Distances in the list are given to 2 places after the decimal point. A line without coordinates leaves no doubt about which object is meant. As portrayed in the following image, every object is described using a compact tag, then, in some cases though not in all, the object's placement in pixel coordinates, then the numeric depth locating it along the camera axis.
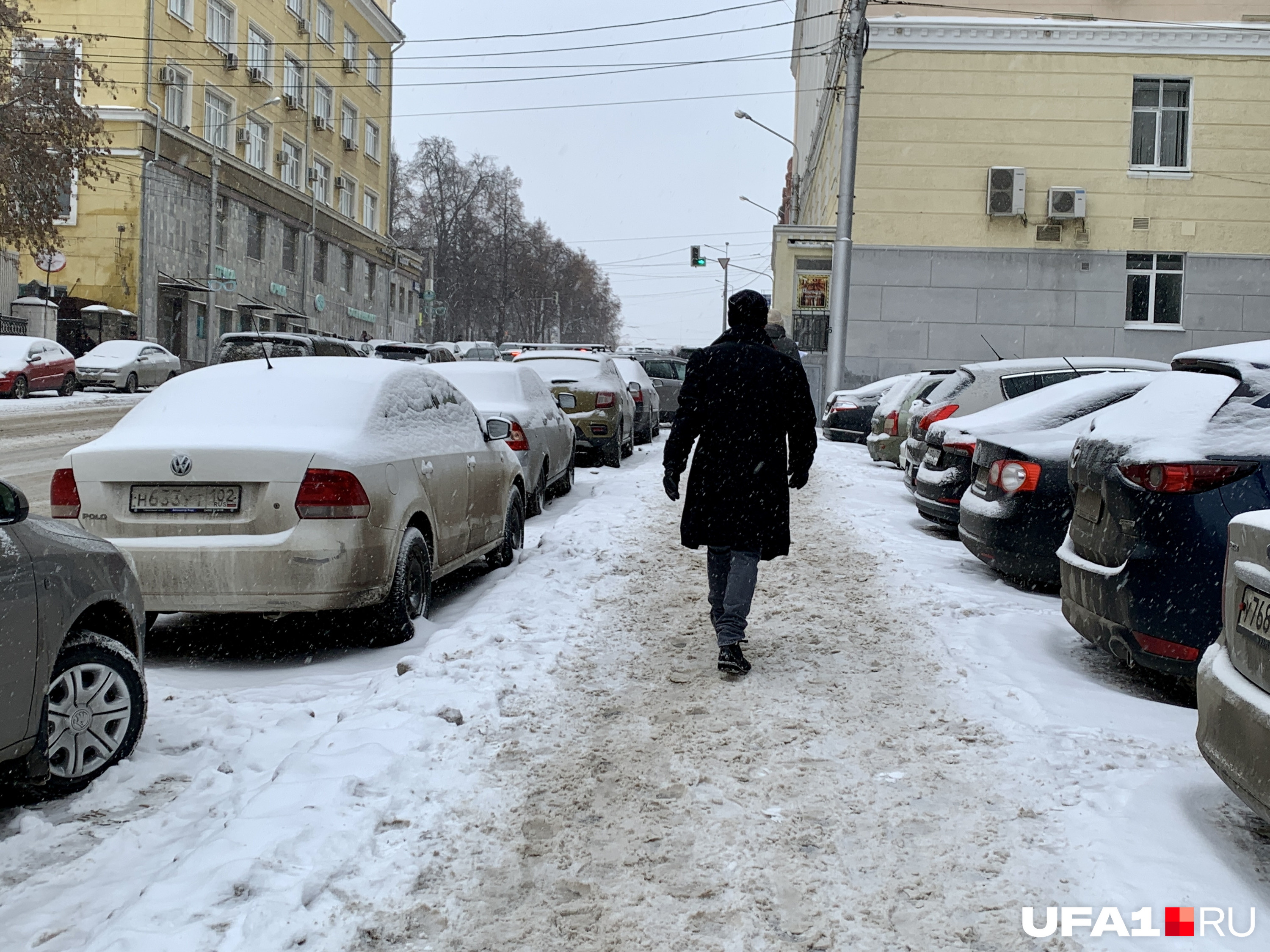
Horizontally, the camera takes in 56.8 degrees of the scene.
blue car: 4.54
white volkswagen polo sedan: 5.44
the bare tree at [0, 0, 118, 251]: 25.97
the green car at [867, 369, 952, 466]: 13.72
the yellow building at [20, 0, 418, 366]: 35.09
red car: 26.70
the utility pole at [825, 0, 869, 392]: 20.28
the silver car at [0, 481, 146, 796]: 3.50
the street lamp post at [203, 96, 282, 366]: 36.59
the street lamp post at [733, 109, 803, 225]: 60.00
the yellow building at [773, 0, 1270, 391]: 24.44
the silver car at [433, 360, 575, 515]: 10.11
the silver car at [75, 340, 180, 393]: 30.16
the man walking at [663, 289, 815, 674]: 5.27
